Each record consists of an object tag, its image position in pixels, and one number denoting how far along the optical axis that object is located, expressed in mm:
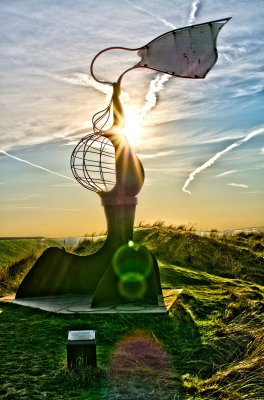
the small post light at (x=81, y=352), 4879
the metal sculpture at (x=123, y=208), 7520
